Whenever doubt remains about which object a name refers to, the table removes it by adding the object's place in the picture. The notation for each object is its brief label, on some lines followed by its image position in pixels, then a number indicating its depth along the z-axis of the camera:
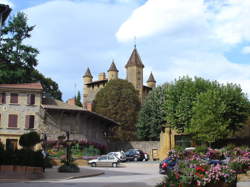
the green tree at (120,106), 64.56
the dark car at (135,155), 44.12
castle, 93.69
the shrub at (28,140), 23.16
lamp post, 25.90
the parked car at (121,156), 41.18
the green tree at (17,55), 51.69
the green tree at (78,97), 103.25
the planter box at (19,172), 20.61
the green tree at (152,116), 56.00
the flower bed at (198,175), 12.14
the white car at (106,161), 35.61
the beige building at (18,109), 44.23
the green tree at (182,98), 45.75
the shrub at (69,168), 25.55
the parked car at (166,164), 24.62
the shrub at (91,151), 43.78
